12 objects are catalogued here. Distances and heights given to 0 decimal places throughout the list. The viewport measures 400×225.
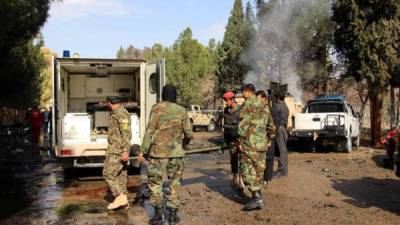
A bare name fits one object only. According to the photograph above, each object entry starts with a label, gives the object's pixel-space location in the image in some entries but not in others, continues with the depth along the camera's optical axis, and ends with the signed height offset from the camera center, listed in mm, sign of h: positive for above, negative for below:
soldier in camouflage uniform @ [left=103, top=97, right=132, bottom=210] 7676 -372
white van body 10453 +588
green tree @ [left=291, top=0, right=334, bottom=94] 29484 +4942
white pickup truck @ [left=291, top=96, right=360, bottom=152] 16891 -16
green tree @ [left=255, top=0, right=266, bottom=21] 38594 +8611
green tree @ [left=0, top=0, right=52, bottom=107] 15972 +3168
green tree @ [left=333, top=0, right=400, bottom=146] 17734 +2896
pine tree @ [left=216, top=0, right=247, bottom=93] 41969 +5721
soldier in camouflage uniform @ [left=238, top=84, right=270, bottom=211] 7488 -303
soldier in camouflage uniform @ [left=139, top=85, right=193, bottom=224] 6543 -345
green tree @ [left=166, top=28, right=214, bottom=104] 49344 +5331
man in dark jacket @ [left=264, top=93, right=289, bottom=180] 10539 -146
